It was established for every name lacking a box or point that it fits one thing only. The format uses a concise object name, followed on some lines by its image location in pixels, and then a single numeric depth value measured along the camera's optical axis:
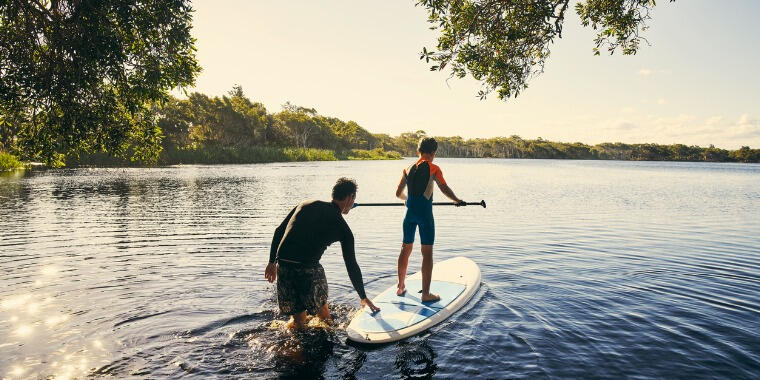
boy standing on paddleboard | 6.63
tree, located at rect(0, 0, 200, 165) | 8.00
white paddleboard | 5.74
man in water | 5.23
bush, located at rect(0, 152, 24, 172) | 40.28
